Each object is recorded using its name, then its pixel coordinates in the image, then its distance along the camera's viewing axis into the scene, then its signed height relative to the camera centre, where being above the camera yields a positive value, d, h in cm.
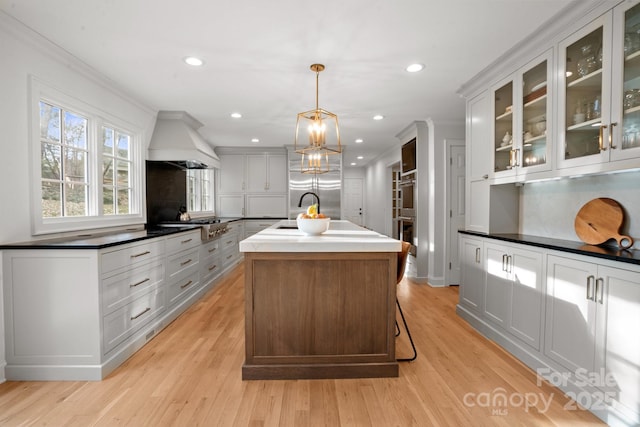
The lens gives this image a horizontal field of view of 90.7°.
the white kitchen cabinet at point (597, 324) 155 -66
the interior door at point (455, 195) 443 +15
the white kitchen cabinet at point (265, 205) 659 +1
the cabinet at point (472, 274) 290 -66
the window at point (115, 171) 319 +37
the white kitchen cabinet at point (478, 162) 297 +43
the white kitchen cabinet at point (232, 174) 657 +66
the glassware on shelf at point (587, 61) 195 +91
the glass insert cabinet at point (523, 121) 233 +69
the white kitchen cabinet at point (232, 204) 658 +3
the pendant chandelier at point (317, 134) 266 +118
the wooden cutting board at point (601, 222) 197 -11
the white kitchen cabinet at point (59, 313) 205 -71
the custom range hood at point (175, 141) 396 +82
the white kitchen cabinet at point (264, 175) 658 +64
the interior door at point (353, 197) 1066 +28
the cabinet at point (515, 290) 221 -66
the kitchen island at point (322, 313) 205 -70
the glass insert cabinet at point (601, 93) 171 +67
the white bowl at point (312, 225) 237 -15
